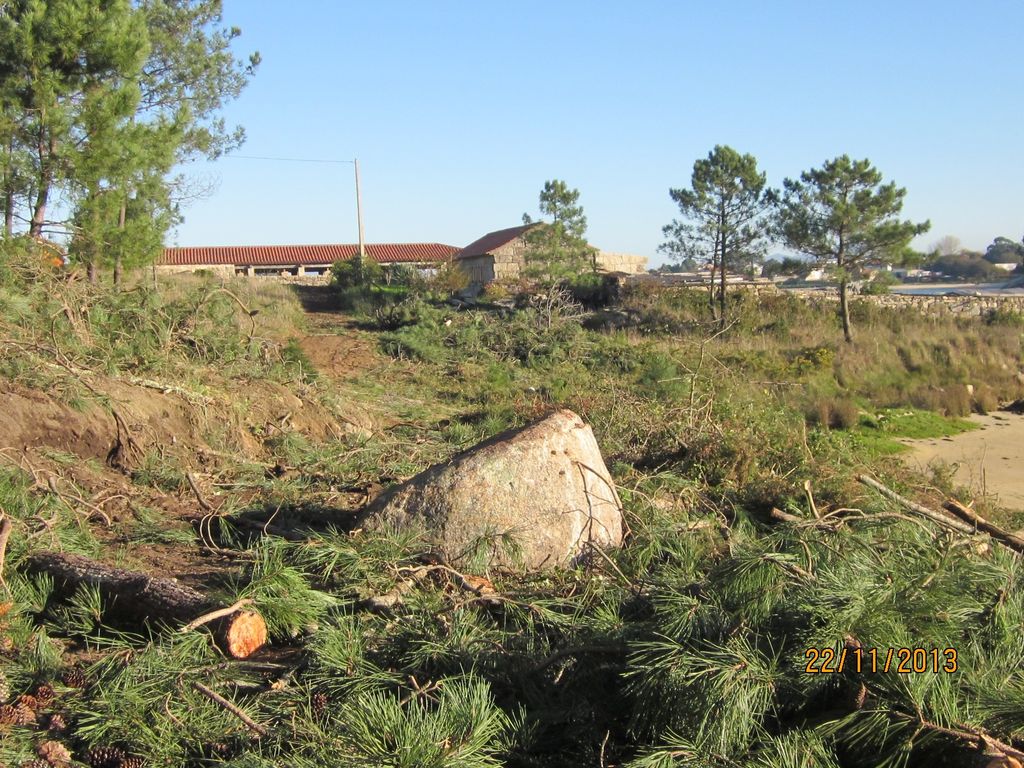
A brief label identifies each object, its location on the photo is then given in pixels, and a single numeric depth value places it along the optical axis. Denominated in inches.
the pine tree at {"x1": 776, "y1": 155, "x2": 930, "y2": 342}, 932.6
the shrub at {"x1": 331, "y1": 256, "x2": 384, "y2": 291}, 1079.0
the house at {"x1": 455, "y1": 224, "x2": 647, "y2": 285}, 1272.1
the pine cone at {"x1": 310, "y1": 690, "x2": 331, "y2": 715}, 139.6
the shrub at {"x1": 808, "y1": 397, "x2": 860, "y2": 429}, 721.0
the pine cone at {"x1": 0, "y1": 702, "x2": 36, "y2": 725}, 140.9
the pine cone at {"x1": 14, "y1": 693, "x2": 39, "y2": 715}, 145.7
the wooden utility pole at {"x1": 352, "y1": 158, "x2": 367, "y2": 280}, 1461.1
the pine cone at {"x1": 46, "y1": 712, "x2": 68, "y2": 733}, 141.6
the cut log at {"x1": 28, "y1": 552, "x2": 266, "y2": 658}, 166.9
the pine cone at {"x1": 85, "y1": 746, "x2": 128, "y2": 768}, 133.9
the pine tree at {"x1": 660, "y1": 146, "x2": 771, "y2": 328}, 1014.4
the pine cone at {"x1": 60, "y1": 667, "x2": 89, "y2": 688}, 152.9
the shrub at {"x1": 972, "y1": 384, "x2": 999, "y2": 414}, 843.4
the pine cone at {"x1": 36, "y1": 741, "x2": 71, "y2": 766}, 134.2
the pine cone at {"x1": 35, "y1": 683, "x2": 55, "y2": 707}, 148.9
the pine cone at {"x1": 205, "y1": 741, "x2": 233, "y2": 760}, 134.1
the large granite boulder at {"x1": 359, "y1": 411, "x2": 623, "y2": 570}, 216.5
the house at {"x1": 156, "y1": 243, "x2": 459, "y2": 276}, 1644.9
